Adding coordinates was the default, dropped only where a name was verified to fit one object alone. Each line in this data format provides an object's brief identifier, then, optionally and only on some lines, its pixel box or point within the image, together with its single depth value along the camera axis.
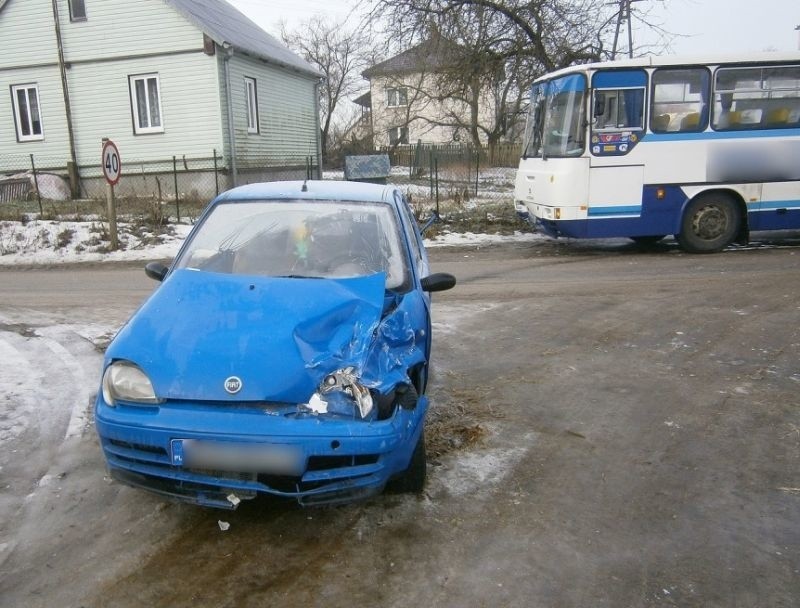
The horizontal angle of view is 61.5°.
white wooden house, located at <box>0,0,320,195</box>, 20.92
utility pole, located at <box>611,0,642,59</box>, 16.95
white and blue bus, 11.52
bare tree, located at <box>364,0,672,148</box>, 16.28
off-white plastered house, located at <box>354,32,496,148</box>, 40.78
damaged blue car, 3.04
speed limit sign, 12.64
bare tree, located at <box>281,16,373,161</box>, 52.11
